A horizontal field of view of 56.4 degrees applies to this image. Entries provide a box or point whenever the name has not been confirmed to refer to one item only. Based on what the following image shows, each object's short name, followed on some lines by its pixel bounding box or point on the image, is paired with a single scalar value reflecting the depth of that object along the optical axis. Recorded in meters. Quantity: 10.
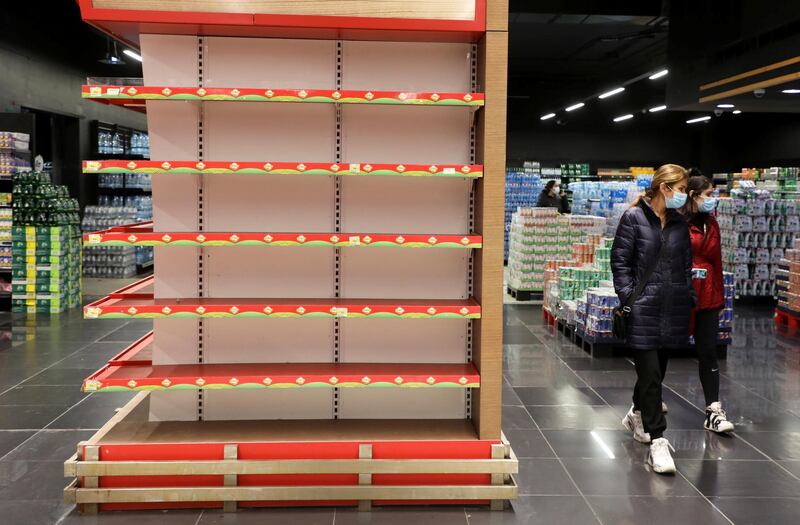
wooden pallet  3.84
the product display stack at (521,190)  18.69
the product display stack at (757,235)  11.52
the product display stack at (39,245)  10.05
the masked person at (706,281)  5.18
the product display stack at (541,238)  11.60
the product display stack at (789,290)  9.66
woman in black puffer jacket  4.56
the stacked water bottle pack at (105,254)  13.82
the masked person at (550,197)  14.20
